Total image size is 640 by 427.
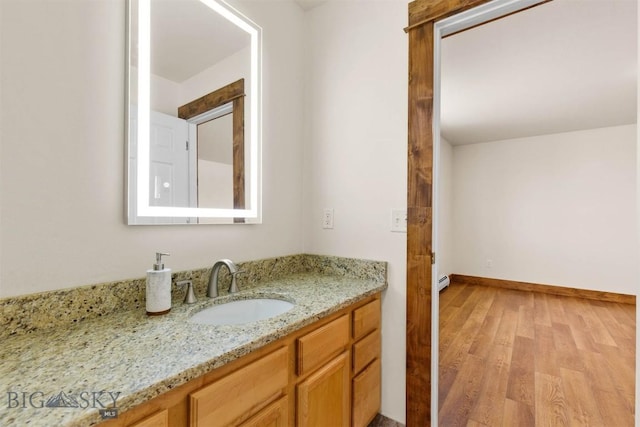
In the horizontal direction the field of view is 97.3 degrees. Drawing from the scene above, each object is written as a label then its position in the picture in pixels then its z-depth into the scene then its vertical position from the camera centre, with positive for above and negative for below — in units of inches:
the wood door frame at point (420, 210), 52.7 +0.9
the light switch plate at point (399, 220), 55.9 -1.1
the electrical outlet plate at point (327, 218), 66.4 -0.9
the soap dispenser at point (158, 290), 37.2 -10.2
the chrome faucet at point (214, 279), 46.1 -11.0
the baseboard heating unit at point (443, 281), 154.8 -37.1
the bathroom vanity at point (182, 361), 21.7 -13.8
